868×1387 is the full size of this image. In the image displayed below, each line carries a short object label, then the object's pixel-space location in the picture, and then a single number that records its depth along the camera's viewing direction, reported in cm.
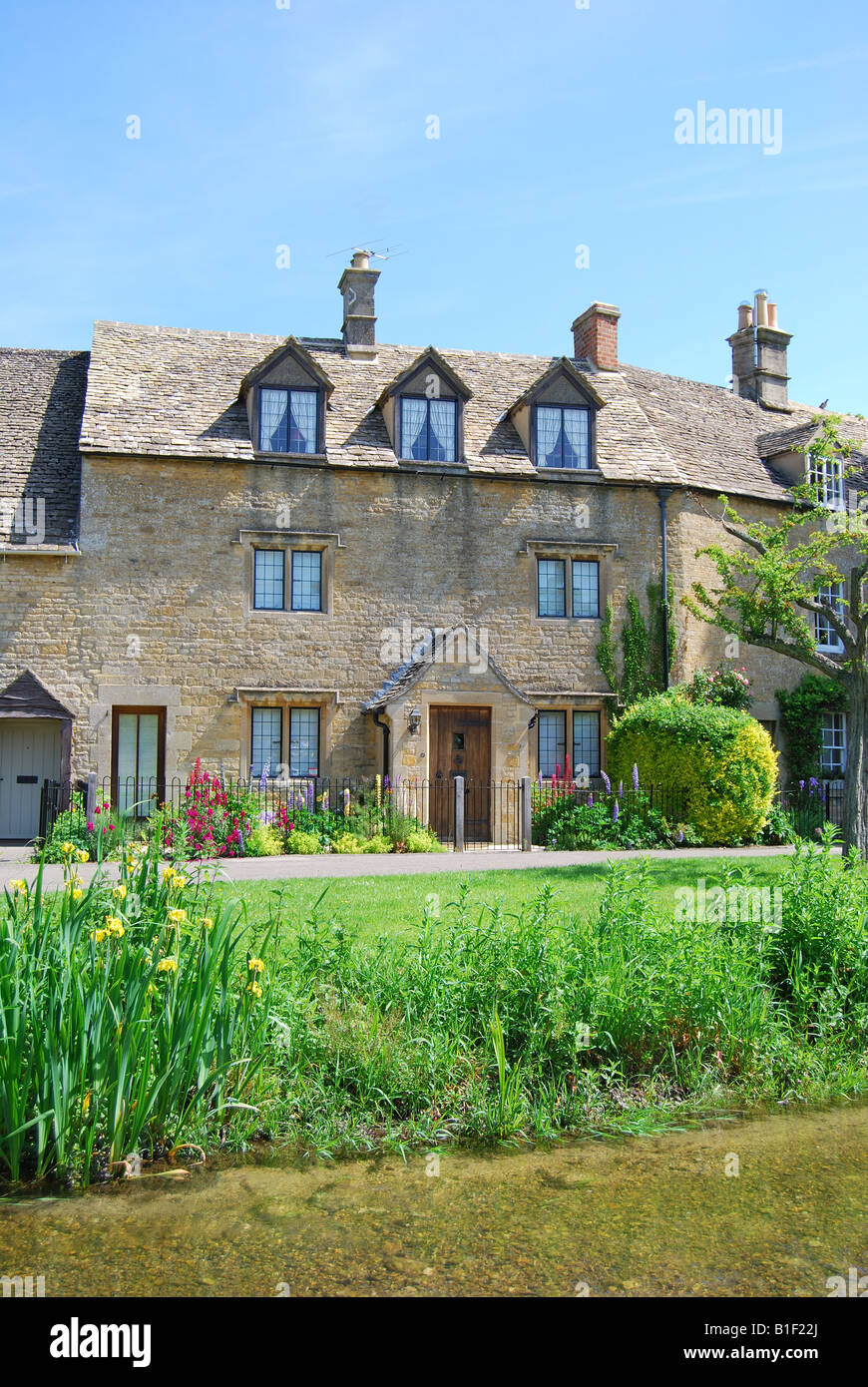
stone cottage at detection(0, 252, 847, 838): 1828
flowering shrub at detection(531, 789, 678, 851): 1698
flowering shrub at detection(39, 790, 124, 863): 1513
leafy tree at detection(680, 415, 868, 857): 1327
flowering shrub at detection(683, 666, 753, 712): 2017
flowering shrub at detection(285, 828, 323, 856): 1622
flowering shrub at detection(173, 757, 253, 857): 1558
